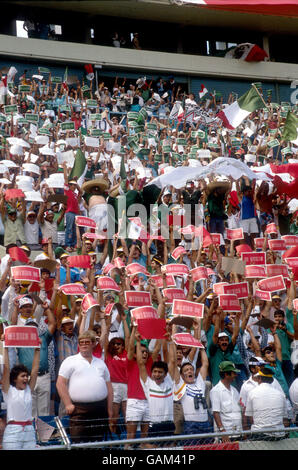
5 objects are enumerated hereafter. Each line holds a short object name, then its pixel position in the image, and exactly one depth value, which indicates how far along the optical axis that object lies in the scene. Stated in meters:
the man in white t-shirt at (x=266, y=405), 16.37
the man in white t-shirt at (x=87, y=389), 15.50
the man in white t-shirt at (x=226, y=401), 16.91
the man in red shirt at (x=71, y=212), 23.48
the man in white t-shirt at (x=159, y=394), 16.02
